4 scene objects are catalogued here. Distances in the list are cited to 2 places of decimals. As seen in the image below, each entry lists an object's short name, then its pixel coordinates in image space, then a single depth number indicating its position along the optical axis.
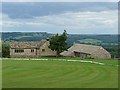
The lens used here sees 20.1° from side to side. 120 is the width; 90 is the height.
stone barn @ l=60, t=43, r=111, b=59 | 92.61
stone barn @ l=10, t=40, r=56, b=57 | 94.50
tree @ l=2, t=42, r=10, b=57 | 91.34
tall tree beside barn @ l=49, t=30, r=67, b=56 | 85.38
